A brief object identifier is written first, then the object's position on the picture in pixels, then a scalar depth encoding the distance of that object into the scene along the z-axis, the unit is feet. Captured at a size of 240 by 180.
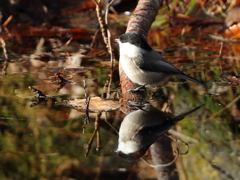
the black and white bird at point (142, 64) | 22.08
